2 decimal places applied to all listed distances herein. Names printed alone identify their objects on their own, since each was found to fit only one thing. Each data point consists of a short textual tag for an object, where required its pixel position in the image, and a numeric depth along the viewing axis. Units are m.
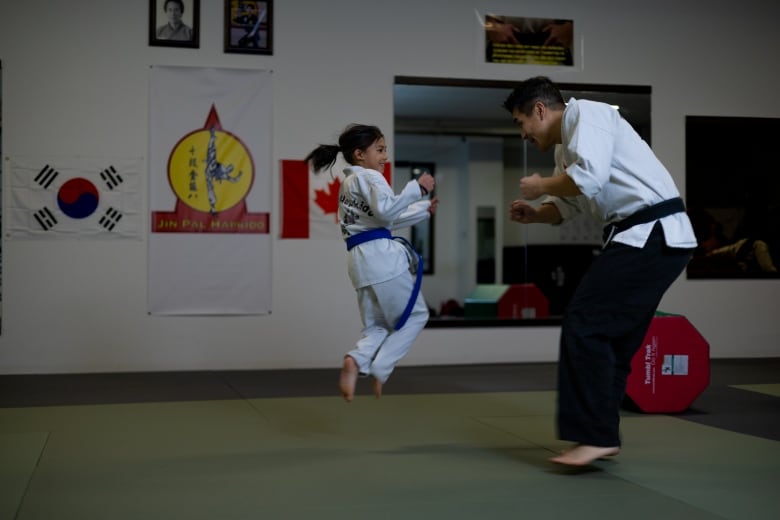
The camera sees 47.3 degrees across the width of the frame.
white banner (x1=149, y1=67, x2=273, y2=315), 6.32
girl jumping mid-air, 3.68
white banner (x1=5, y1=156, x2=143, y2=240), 6.11
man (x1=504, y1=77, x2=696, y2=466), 2.97
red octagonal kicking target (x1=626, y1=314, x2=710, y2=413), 4.31
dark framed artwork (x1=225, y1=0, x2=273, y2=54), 6.43
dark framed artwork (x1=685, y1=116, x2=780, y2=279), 7.37
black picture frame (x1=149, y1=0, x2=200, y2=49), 6.30
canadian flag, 6.53
